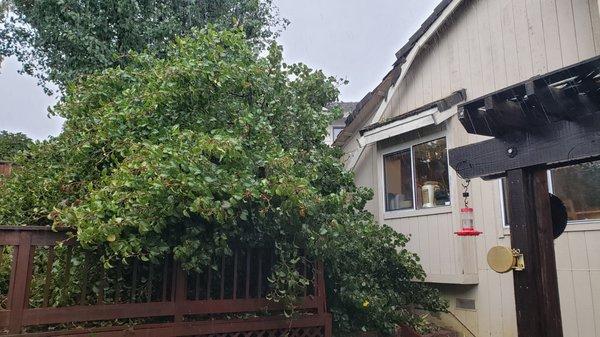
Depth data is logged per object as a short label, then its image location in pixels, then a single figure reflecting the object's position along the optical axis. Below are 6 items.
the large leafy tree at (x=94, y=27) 8.51
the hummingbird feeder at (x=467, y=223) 5.75
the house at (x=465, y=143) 5.75
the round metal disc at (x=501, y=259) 3.41
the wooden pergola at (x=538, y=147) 3.19
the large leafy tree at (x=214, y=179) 4.06
